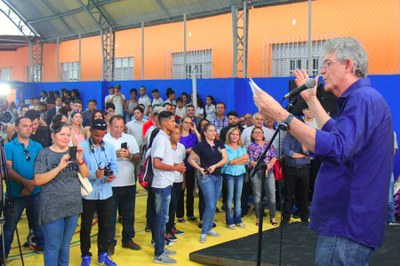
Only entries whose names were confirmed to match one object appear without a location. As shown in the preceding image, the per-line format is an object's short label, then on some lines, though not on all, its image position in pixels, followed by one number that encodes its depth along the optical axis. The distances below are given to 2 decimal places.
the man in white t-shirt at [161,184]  5.59
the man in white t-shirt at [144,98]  13.51
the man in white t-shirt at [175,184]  6.35
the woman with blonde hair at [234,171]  7.21
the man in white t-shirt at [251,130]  7.69
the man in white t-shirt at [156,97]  13.11
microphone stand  2.93
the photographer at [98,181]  5.24
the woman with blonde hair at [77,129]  6.72
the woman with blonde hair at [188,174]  7.56
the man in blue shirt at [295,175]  7.34
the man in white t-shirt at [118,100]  14.14
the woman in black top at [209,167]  6.61
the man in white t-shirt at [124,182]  5.86
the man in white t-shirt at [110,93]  14.32
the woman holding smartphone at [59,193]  4.51
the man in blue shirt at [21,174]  5.16
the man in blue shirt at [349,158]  2.15
